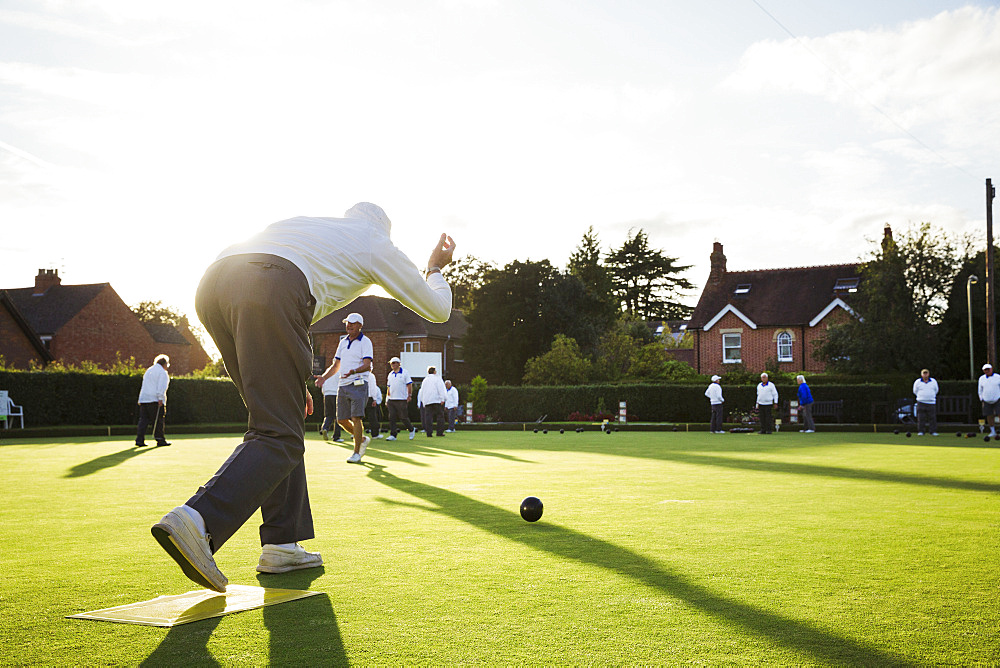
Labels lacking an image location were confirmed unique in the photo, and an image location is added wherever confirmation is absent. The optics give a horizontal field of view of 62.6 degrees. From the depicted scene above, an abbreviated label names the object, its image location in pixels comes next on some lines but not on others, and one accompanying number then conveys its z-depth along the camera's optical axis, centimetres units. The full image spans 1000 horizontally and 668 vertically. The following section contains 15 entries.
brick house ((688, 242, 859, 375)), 4606
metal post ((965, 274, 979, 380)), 3170
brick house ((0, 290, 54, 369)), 4166
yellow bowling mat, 311
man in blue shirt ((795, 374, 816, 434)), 2609
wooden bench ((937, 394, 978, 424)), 2853
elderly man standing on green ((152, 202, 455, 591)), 317
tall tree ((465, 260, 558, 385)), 4581
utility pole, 2933
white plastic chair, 2366
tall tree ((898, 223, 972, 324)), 3547
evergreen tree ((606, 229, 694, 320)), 7850
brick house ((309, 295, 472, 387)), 5659
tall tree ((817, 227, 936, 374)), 3491
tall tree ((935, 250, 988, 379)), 3584
